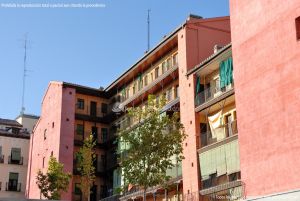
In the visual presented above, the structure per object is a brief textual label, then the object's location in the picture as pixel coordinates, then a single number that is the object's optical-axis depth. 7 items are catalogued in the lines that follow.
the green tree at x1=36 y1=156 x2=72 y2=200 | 43.09
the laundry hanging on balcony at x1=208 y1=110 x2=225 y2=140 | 36.67
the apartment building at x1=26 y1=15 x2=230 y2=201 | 41.22
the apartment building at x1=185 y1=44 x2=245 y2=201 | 34.22
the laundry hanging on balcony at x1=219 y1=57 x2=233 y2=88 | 35.91
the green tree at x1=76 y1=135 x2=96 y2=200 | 42.22
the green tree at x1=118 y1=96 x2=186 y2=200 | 30.44
